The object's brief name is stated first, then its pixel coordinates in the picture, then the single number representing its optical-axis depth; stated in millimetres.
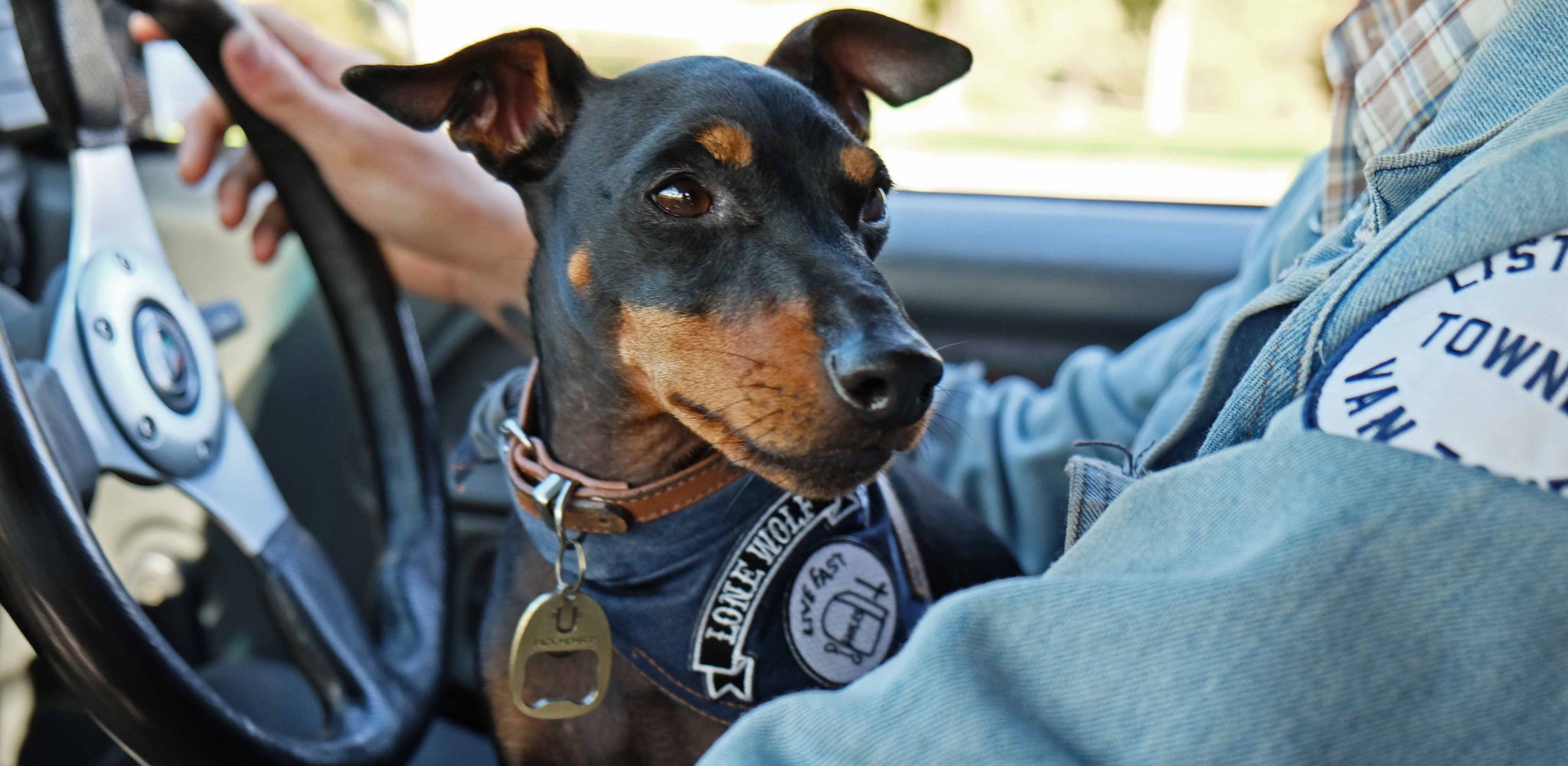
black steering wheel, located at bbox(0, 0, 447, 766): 474
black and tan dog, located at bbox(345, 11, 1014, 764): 536
